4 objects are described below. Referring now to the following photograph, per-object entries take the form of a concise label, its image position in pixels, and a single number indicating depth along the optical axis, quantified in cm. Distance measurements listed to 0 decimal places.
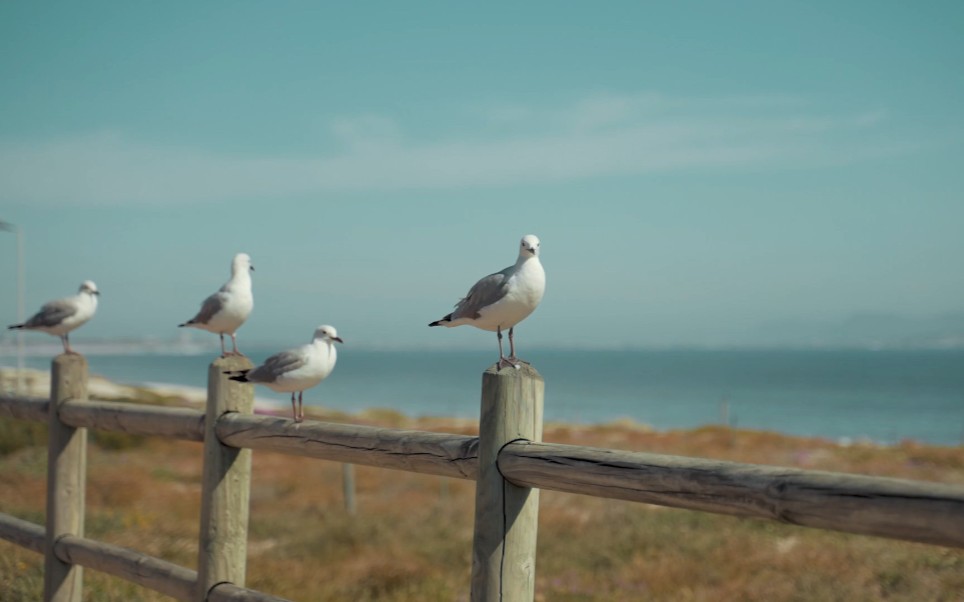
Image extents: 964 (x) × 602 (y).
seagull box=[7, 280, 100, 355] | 666
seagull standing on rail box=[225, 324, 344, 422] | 437
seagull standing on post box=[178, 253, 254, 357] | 509
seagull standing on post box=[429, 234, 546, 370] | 351
